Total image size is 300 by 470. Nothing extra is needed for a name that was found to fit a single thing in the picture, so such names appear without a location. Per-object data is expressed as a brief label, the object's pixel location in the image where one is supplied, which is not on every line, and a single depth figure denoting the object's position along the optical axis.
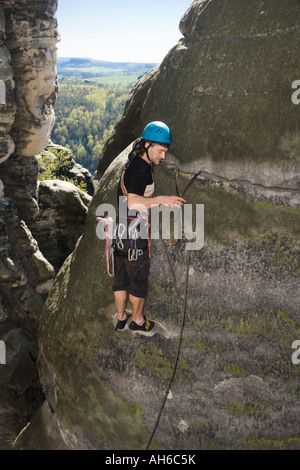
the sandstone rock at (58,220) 12.80
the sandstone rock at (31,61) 10.16
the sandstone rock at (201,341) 5.40
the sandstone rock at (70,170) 25.59
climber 5.25
